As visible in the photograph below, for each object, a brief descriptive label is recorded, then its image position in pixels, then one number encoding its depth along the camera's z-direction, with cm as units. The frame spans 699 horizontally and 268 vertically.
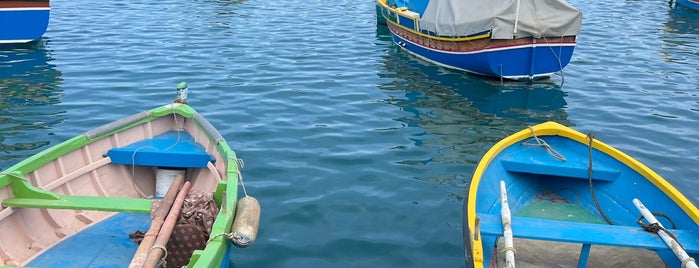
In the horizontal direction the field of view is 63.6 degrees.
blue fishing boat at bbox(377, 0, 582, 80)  1368
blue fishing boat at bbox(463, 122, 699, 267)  529
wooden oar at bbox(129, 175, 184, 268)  488
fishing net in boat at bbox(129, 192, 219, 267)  579
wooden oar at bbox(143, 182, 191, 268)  492
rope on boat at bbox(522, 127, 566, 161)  748
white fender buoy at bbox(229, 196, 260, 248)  521
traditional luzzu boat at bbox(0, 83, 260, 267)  561
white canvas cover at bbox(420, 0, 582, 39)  1361
